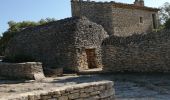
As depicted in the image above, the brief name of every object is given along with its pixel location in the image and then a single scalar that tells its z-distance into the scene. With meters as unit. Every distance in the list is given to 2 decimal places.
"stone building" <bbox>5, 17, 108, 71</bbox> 13.47
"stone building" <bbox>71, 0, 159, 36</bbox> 16.24
